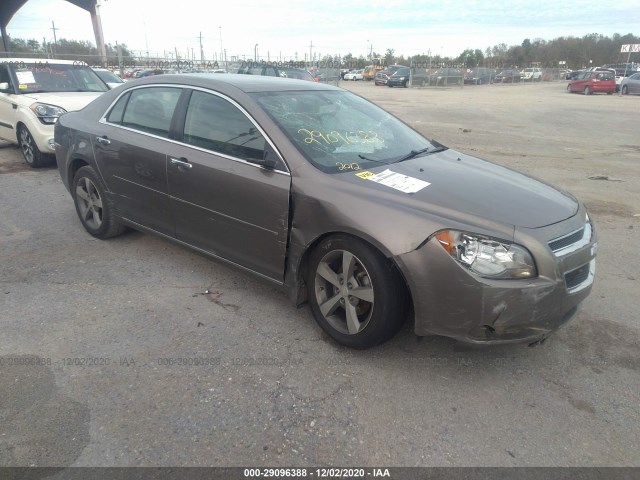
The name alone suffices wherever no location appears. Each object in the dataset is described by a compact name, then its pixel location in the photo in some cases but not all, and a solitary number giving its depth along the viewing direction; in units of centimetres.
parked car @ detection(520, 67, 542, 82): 5409
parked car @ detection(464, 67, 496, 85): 4625
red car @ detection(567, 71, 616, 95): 3152
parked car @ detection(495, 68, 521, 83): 5126
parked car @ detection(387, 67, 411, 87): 3944
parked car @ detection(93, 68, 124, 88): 1392
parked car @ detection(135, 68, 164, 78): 2822
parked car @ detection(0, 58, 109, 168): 769
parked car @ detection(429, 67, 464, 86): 4156
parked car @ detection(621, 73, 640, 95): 3093
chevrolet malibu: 262
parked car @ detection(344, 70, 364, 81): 5606
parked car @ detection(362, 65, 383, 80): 5538
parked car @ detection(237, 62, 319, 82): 1548
